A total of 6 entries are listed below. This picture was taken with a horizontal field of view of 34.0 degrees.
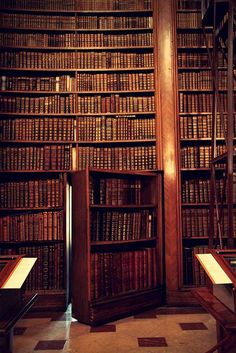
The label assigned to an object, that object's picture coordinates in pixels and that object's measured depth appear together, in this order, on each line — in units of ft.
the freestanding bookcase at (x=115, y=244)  9.94
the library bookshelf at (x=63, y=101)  11.85
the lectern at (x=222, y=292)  5.10
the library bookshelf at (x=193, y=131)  11.96
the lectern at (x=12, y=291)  4.96
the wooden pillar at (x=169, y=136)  11.82
